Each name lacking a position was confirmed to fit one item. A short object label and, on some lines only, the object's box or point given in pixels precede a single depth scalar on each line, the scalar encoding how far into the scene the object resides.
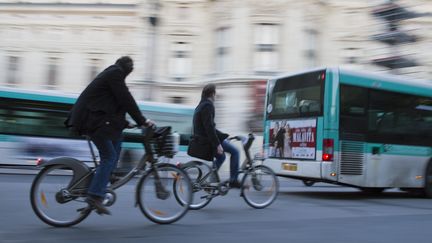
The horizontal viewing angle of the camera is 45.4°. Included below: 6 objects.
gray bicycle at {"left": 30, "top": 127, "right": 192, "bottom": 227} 5.35
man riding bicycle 5.29
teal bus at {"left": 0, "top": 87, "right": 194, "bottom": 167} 15.72
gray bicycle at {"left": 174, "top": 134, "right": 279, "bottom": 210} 7.18
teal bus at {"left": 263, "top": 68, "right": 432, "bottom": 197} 9.82
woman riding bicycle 7.06
